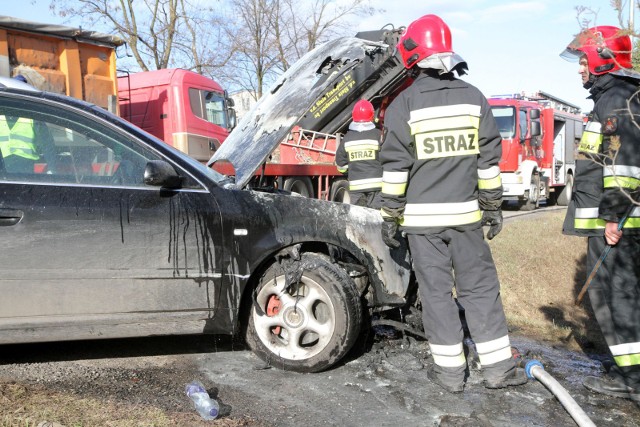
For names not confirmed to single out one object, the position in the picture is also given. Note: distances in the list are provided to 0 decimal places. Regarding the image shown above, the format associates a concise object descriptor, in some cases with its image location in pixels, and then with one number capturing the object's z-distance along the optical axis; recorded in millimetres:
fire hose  2883
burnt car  3316
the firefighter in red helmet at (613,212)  3402
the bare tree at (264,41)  22984
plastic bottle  2928
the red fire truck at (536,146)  14156
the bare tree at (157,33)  21312
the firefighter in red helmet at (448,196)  3418
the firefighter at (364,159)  6348
